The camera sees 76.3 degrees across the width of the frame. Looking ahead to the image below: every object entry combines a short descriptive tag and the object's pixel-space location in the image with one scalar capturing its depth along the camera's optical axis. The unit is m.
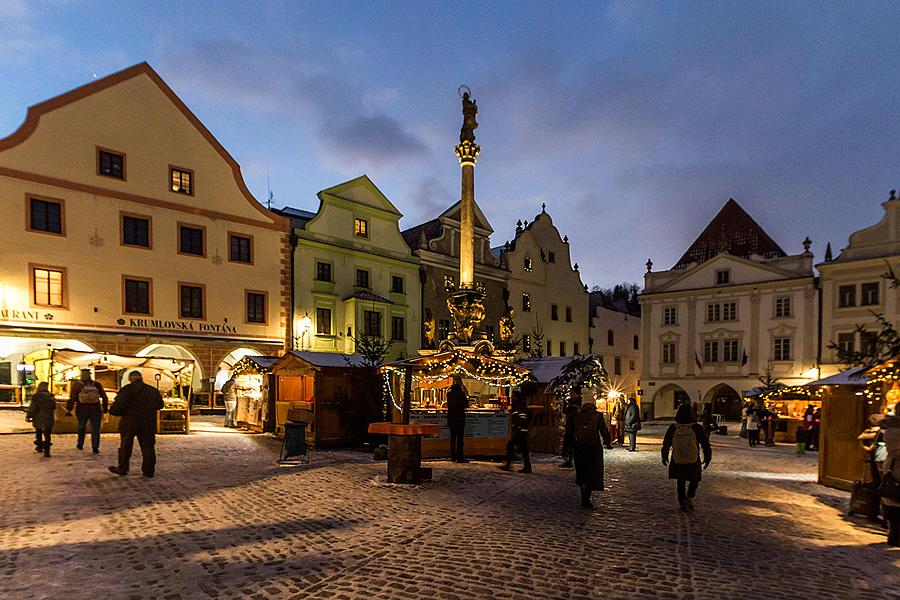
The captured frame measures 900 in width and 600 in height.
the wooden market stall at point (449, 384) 15.63
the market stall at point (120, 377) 18.56
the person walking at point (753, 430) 22.34
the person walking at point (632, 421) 18.92
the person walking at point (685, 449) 9.42
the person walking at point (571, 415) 9.95
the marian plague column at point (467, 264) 21.28
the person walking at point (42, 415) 13.05
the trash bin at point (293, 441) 13.33
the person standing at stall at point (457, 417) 14.12
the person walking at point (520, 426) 13.21
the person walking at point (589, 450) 9.39
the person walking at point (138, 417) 10.65
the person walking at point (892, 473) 7.47
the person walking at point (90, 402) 13.23
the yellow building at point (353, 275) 30.62
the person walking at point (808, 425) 21.14
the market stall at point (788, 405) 23.73
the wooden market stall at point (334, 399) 17.02
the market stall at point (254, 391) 20.58
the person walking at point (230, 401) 22.27
